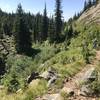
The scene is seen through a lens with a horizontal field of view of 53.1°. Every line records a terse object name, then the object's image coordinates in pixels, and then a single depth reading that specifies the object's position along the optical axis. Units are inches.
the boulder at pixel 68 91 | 182.1
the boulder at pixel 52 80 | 205.8
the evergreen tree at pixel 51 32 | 1076.0
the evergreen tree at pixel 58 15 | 1180.9
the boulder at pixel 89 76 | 200.1
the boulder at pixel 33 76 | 233.5
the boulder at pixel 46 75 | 220.8
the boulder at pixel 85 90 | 182.8
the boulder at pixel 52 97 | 178.9
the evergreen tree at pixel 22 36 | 1035.3
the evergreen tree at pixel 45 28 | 1338.0
